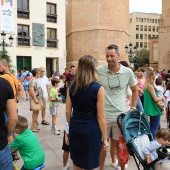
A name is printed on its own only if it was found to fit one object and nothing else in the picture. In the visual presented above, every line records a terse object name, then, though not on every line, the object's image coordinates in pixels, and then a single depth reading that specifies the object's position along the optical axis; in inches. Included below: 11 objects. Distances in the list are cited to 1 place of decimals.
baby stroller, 112.0
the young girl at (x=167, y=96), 255.4
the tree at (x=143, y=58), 2743.6
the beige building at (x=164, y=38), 1587.1
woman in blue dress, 100.1
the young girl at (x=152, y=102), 198.1
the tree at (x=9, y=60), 920.6
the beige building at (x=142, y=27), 3587.6
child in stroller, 109.7
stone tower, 1263.5
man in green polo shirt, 131.6
